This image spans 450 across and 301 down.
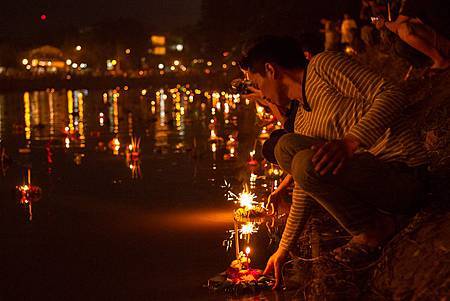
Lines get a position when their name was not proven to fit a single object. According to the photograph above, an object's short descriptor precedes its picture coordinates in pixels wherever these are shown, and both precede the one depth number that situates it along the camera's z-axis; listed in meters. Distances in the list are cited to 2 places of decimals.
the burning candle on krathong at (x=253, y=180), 9.38
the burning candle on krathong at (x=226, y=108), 26.04
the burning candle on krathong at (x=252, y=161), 11.05
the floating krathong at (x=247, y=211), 6.05
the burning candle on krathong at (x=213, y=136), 15.61
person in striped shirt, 3.84
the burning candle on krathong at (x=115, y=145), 14.34
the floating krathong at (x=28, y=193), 8.73
